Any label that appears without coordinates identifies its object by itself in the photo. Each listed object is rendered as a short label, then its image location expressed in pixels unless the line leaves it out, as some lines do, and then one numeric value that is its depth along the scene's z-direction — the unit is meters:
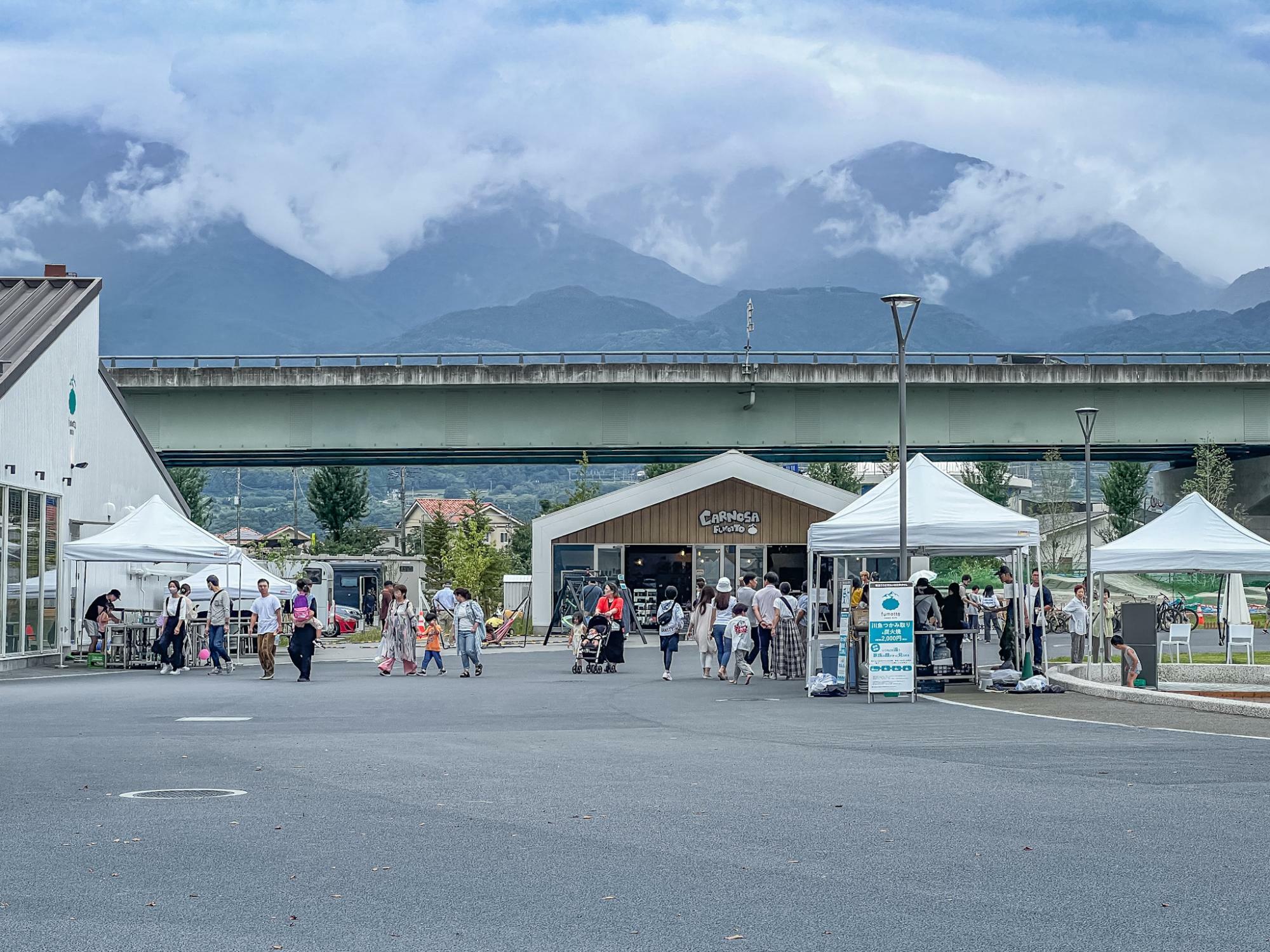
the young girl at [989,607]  36.34
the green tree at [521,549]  86.00
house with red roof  154.89
